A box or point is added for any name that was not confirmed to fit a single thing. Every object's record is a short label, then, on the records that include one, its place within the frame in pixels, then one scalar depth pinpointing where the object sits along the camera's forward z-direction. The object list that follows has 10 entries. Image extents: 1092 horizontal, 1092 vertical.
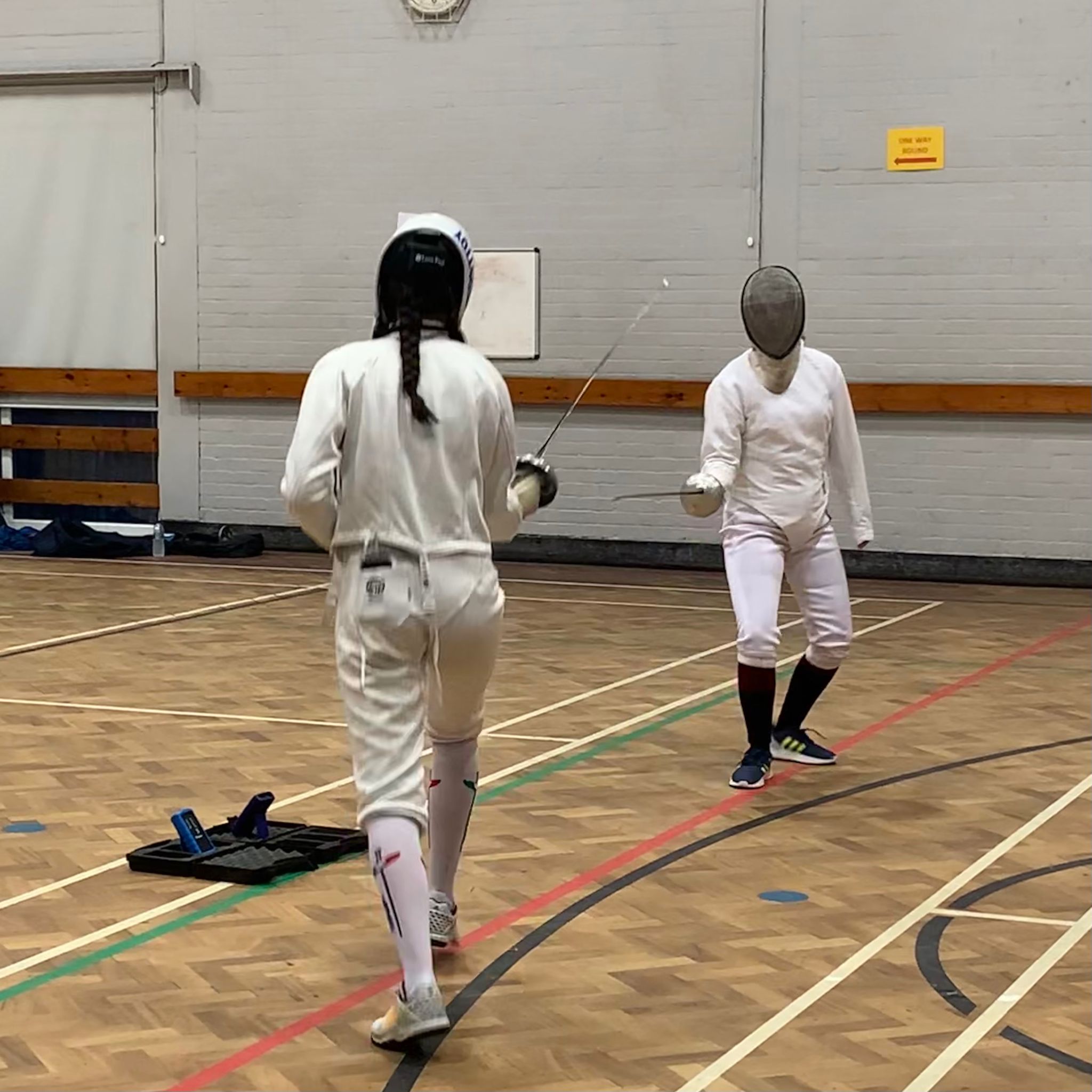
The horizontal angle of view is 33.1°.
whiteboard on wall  10.73
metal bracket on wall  11.24
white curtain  11.49
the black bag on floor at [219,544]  10.93
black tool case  4.16
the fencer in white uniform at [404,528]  3.02
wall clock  10.71
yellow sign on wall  9.97
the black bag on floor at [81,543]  11.03
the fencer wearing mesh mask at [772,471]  5.20
